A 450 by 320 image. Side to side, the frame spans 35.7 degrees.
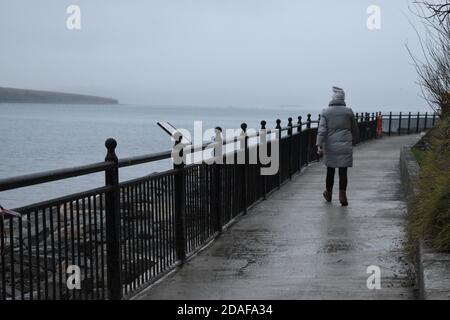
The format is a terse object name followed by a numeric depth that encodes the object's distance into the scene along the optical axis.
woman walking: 11.04
